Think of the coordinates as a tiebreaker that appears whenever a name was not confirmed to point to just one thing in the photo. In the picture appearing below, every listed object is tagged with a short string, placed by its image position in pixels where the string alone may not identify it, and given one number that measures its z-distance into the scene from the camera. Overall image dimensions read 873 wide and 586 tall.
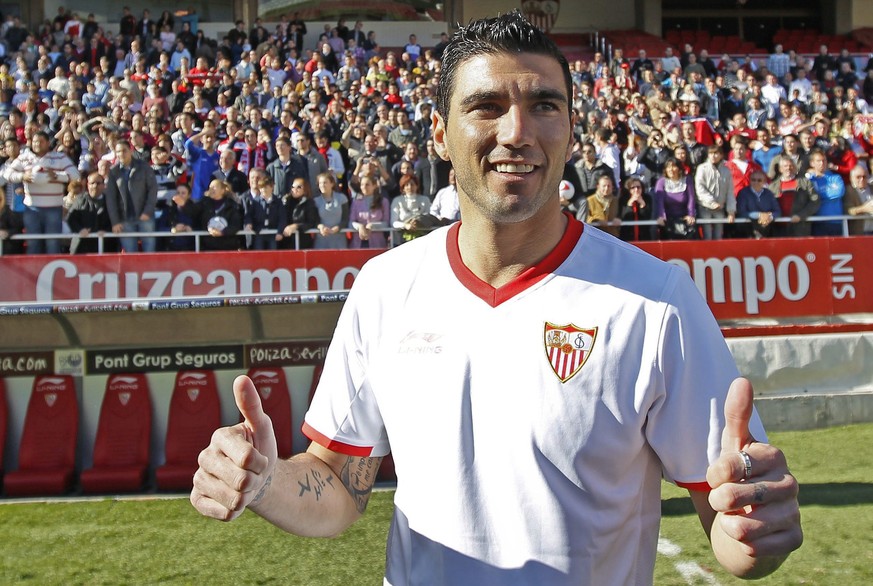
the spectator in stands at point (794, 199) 10.80
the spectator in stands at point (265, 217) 10.11
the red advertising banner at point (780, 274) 9.47
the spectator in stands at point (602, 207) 10.25
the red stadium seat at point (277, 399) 7.57
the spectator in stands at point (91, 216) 10.04
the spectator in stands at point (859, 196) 11.09
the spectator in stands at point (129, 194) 10.07
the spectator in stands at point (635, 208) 10.62
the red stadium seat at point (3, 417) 7.40
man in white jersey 1.89
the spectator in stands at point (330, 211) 10.12
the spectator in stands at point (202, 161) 11.38
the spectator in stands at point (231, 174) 11.03
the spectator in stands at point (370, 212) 10.19
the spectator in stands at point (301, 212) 10.05
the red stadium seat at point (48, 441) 7.07
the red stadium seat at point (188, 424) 7.07
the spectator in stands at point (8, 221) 10.33
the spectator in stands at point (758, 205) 10.69
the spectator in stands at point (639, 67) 19.41
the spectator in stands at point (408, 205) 10.04
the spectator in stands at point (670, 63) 20.33
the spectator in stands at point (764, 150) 12.94
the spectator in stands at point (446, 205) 10.02
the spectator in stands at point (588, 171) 10.71
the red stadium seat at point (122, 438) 7.06
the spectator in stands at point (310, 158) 11.27
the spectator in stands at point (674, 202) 10.58
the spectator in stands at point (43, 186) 10.38
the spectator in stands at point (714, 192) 10.71
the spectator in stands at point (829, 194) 11.02
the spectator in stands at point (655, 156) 11.98
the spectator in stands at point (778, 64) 20.70
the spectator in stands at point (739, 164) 11.52
